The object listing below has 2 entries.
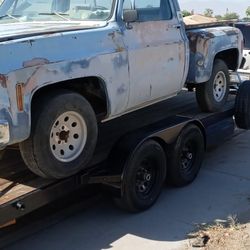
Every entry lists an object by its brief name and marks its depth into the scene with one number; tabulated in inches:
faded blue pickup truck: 146.8
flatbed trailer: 156.3
